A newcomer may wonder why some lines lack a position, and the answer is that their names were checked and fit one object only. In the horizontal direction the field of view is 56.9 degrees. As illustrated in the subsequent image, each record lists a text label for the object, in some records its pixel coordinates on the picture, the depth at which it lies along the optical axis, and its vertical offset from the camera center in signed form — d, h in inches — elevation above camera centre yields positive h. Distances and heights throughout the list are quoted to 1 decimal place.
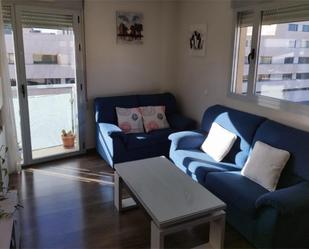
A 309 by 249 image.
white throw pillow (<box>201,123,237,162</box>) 125.4 -35.4
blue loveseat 147.6 -38.5
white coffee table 81.0 -41.9
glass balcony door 143.3 -12.5
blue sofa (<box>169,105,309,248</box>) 85.4 -41.9
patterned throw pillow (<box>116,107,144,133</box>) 162.2 -33.2
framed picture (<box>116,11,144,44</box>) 167.5 +19.8
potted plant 165.8 -45.2
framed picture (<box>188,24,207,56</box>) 158.8 +12.4
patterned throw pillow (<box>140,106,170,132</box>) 165.9 -32.7
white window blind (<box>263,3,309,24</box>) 108.6 +19.4
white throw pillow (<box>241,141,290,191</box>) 99.8 -36.3
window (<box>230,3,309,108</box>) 114.0 +3.0
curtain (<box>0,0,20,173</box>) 131.1 -25.7
